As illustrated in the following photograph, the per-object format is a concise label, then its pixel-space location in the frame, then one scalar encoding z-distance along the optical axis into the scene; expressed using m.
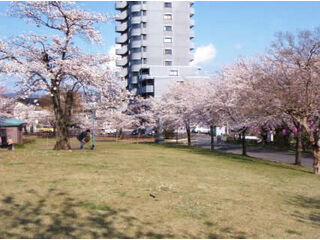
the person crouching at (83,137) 22.58
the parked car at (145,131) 54.98
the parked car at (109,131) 51.14
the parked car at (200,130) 71.60
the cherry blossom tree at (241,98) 18.28
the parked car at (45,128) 64.94
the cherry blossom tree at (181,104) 32.94
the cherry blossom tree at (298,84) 15.87
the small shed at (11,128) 33.03
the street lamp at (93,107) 22.89
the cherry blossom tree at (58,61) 17.70
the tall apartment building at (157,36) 69.69
